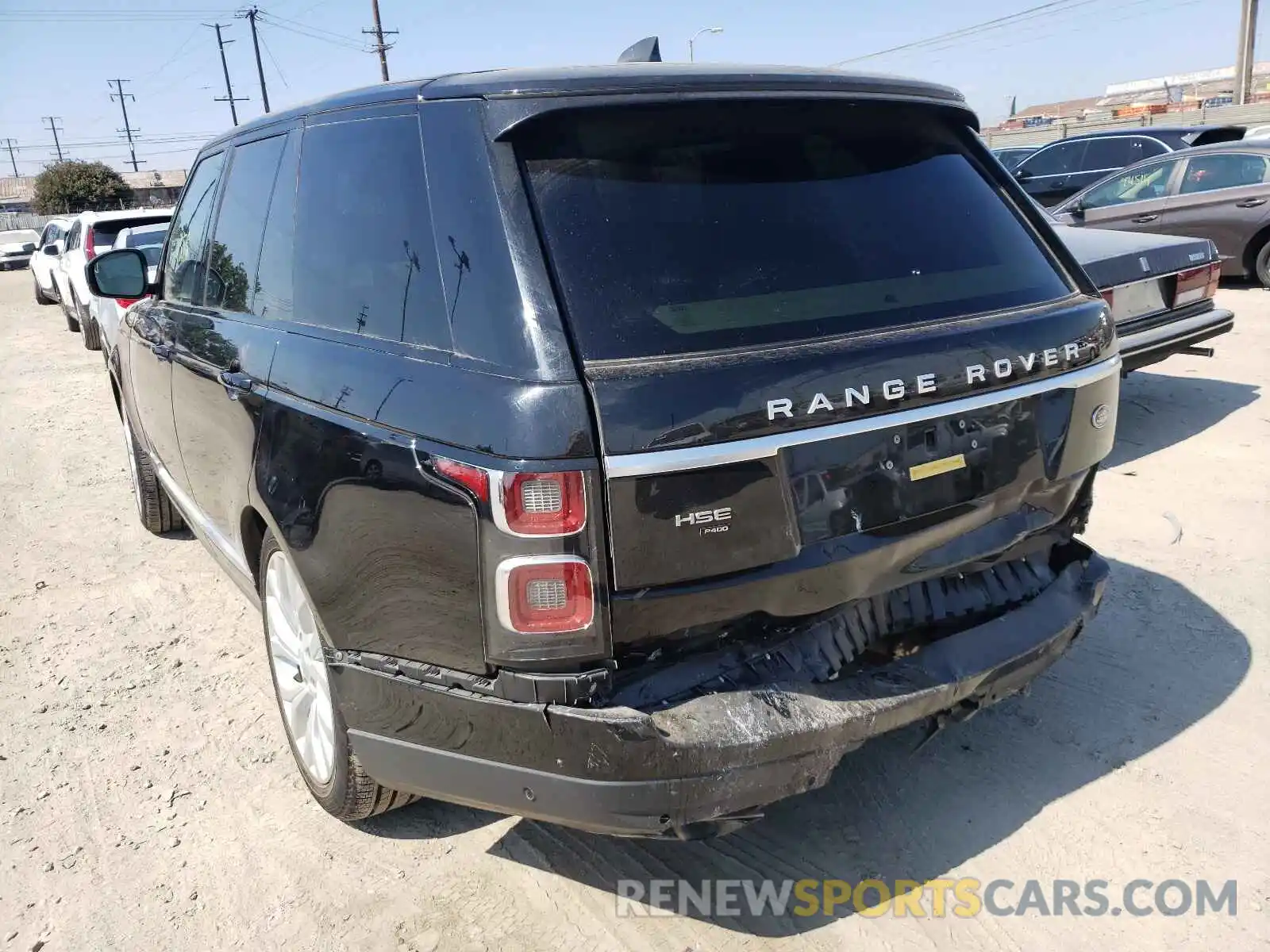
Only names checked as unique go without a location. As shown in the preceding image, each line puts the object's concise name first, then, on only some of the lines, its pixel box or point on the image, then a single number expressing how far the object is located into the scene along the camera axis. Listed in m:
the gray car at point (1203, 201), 9.83
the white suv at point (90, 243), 12.07
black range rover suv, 1.97
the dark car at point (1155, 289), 5.49
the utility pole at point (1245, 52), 25.67
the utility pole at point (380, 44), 42.38
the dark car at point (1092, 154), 12.77
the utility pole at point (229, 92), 60.94
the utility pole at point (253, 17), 56.56
